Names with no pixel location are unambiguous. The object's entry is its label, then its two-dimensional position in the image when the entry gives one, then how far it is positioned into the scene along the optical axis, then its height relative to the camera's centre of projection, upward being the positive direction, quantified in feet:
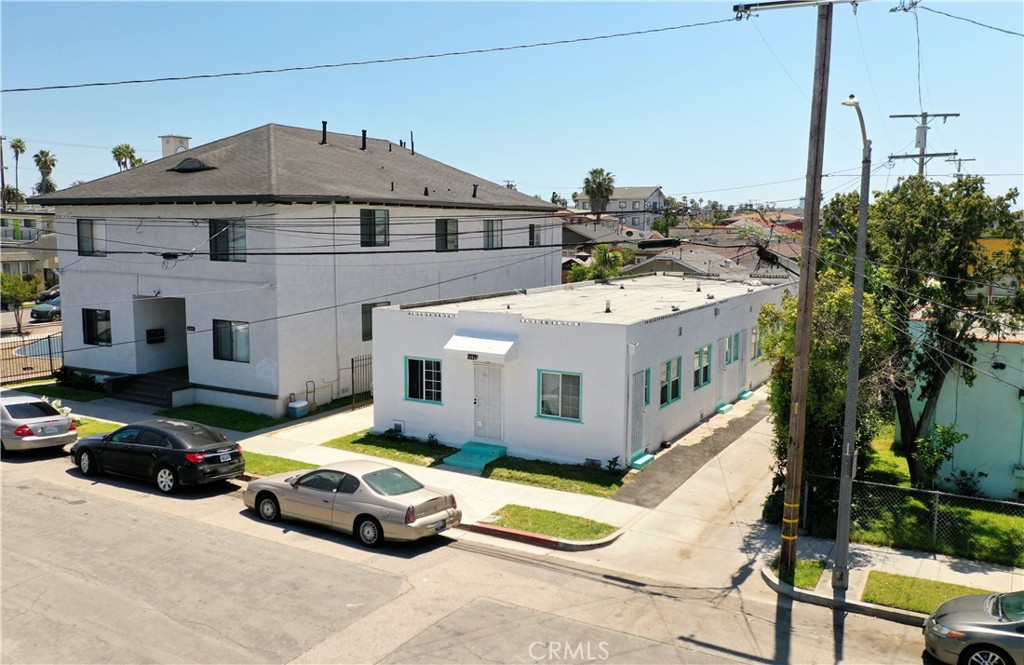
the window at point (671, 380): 66.69 -12.05
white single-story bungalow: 59.47 -11.07
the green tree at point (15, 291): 136.46 -9.55
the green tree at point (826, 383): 47.09 -8.68
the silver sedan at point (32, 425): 64.08 -15.55
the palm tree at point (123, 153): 317.83 +34.08
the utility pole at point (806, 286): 39.29 -2.33
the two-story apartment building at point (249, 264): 79.51 -2.86
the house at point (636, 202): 410.88 +20.18
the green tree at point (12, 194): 265.26 +14.94
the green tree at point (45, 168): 323.98 +28.69
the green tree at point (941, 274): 51.60 -2.22
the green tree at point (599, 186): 293.84 +19.95
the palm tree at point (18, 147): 310.35 +35.67
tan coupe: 44.01 -15.35
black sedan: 54.75 -15.56
